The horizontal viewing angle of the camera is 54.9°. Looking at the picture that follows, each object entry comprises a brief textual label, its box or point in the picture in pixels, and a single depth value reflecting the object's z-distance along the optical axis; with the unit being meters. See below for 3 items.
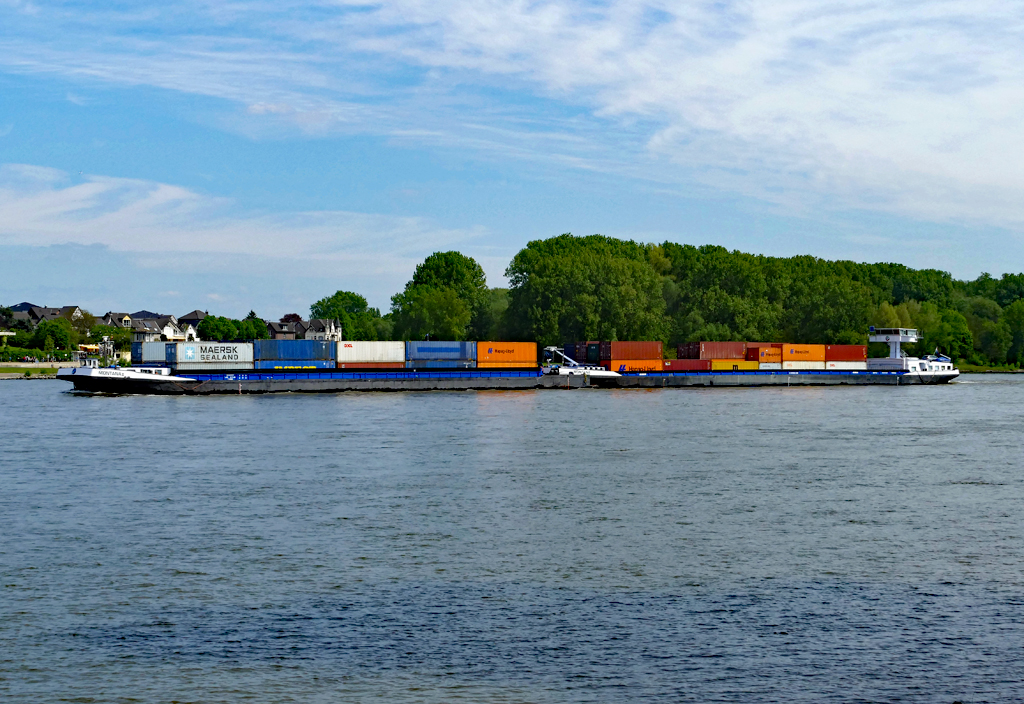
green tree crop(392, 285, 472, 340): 183.88
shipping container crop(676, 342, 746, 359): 136.50
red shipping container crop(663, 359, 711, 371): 132.38
